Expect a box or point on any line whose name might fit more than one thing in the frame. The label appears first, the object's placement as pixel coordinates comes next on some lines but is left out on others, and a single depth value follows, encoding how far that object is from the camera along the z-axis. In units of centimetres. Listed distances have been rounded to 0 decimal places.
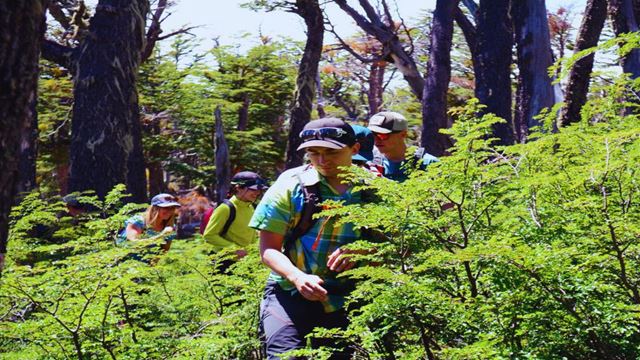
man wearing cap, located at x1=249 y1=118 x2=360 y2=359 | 311
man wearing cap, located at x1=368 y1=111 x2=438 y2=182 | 486
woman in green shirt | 652
